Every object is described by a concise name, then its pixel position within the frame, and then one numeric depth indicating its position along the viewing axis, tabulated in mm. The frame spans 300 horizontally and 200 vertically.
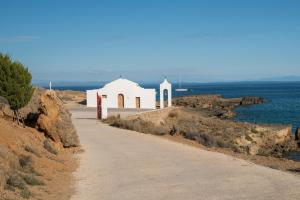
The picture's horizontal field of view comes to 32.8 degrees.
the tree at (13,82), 22281
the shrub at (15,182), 11773
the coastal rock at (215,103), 67138
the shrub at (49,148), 18094
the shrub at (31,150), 16141
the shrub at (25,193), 11242
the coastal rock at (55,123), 20406
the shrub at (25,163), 13850
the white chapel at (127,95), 51875
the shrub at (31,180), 12655
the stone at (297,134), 35541
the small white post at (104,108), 37188
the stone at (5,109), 20812
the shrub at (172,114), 46906
